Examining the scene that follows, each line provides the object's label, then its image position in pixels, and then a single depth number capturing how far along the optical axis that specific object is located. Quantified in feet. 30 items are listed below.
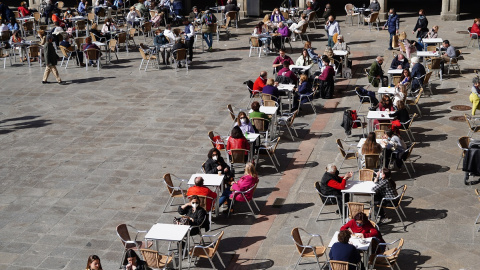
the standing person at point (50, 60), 76.54
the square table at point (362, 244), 37.58
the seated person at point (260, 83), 65.62
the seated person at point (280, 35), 85.51
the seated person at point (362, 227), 38.78
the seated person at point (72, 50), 84.58
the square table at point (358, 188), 43.45
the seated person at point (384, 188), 43.73
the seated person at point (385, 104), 56.95
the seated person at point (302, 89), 64.13
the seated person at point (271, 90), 62.85
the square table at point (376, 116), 55.16
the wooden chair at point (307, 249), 38.52
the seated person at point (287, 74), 67.11
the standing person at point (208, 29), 88.63
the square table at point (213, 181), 45.39
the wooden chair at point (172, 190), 46.75
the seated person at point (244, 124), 54.03
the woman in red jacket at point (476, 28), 85.66
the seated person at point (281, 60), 72.33
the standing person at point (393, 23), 85.25
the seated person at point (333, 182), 44.86
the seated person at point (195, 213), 41.11
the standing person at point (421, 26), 85.87
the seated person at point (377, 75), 69.56
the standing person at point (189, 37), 84.15
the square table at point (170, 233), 37.93
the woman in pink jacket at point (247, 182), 45.96
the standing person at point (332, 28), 84.89
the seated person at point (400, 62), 69.77
